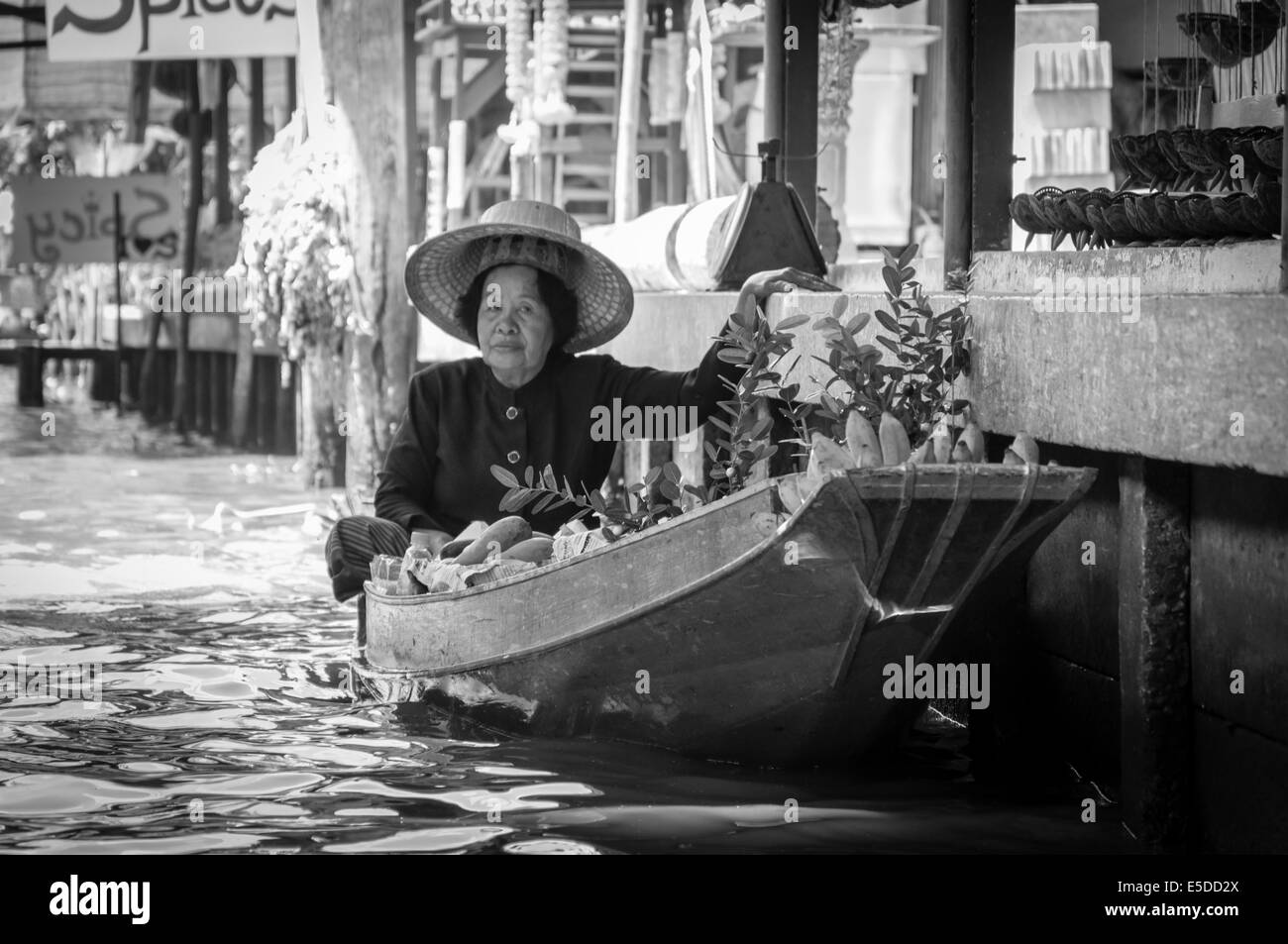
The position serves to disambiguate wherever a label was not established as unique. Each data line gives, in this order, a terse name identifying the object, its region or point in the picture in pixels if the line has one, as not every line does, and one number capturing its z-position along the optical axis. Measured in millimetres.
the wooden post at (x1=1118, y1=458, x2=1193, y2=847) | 3568
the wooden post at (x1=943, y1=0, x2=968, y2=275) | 4617
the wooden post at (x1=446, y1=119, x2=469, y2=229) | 12727
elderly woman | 5422
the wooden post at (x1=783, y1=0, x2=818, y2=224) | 6469
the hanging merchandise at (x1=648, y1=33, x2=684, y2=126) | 11738
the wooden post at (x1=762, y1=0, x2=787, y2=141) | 6422
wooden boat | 3439
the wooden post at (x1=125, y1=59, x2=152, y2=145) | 18656
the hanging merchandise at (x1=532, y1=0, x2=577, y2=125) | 10406
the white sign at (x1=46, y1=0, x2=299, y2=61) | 11180
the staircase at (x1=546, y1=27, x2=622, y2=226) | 12711
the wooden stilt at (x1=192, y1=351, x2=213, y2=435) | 17234
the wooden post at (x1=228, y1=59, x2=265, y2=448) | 14703
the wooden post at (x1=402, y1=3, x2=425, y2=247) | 10250
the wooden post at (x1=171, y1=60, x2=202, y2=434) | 17125
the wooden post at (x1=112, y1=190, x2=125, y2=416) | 16016
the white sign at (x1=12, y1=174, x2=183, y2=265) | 16188
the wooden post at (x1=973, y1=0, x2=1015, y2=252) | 4574
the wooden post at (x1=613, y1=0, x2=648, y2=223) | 9633
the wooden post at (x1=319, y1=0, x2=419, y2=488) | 9914
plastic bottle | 4949
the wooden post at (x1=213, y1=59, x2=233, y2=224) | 17391
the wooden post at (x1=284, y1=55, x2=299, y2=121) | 15867
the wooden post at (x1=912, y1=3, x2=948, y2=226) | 13492
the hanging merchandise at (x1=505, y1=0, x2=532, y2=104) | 10953
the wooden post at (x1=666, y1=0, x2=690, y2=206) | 12367
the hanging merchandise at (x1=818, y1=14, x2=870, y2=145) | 9211
